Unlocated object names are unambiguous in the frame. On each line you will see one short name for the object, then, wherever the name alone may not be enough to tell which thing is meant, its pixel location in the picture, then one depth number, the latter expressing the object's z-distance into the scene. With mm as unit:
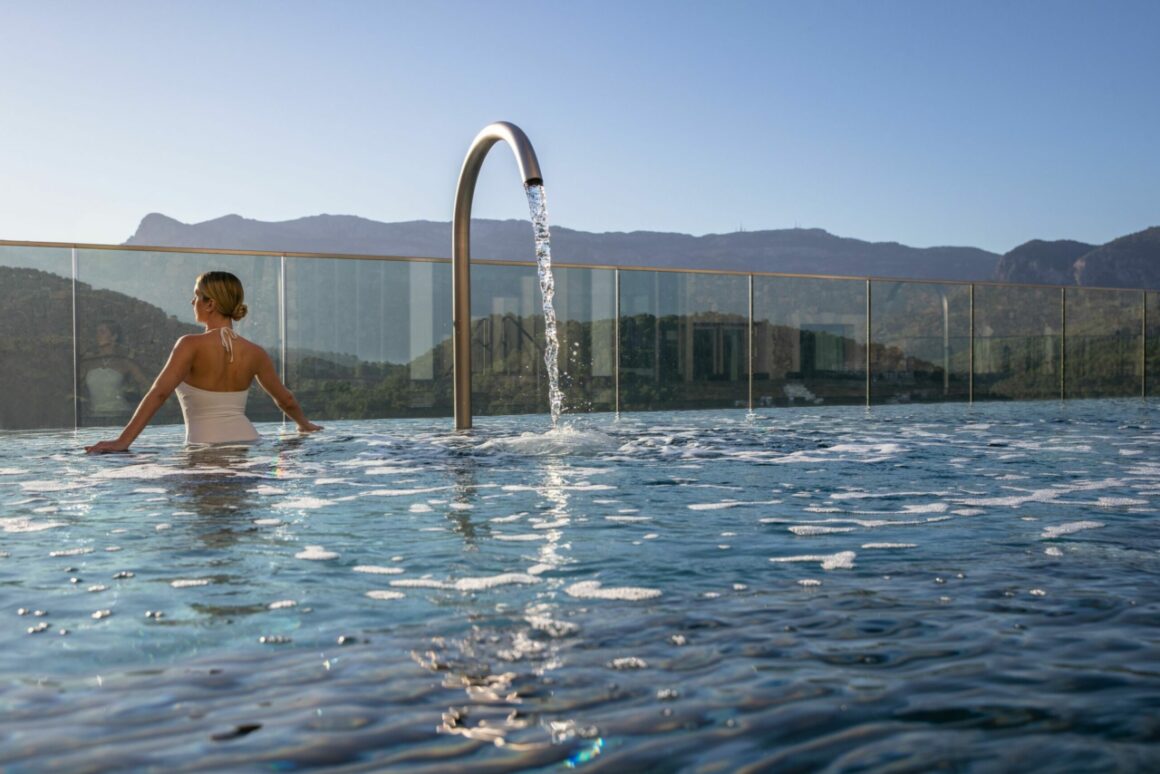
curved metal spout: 6172
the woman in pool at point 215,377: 4820
